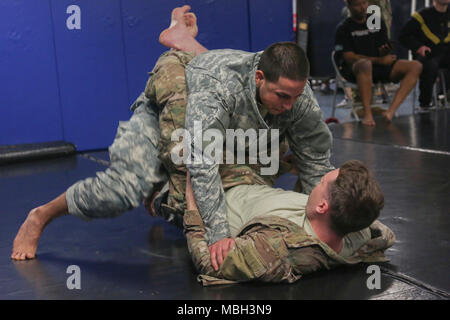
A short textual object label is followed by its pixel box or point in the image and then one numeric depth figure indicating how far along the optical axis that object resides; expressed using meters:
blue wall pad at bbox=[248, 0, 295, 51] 5.42
